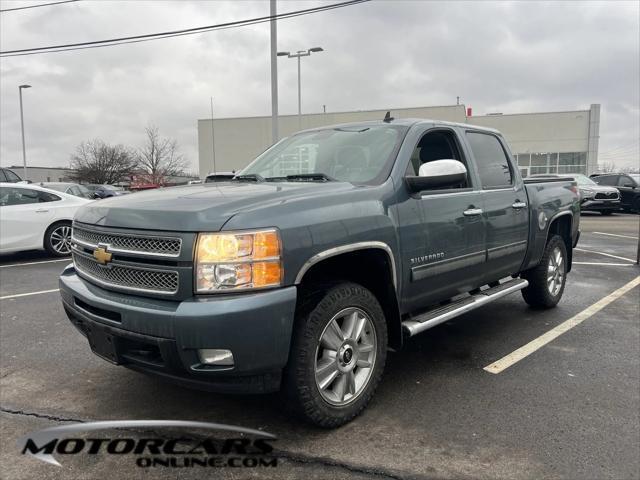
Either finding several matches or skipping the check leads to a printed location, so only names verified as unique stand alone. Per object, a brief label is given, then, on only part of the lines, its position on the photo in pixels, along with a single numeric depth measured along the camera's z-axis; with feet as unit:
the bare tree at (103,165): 163.85
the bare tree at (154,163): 171.18
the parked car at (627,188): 68.53
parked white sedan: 30.27
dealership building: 137.08
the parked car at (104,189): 91.37
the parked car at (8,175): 50.29
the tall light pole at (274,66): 43.09
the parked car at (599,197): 65.00
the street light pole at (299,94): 86.18
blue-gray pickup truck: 8.42
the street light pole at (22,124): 107.11
